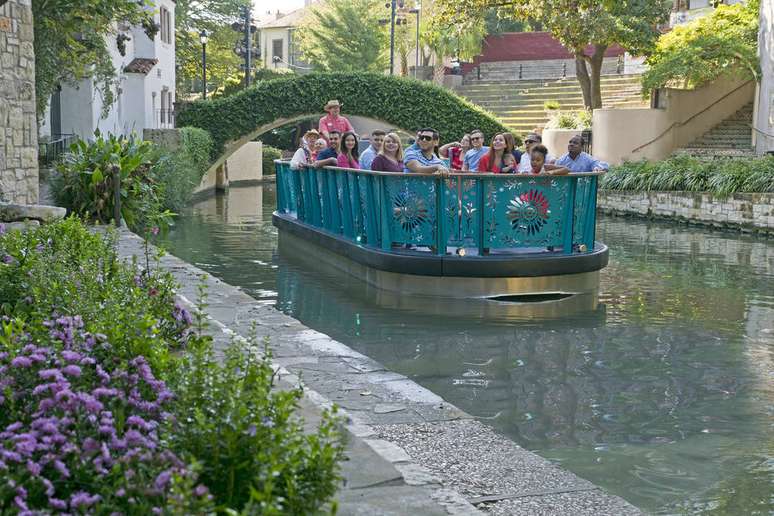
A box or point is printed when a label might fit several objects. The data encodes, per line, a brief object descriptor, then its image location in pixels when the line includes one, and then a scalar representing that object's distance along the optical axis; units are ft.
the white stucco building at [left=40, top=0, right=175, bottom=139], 85.15
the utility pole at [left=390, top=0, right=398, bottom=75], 124.16
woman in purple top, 40.78
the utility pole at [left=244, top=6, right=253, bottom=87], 102.78
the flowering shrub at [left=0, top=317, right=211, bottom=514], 9.73
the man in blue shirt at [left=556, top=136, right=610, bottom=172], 42.06
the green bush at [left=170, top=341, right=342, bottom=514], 10.02
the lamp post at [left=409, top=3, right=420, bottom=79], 176.65
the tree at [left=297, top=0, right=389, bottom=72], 183.32
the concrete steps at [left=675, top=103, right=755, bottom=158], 92.63
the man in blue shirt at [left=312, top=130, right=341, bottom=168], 47.29
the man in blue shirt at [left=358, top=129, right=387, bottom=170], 44.37
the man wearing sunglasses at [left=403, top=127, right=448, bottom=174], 39.19
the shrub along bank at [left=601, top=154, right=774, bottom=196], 68.80
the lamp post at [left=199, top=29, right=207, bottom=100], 107.34
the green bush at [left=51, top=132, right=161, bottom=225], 46.68
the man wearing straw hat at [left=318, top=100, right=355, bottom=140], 55.84
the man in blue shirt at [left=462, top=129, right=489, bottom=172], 48.11
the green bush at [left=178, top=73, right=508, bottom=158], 94.79
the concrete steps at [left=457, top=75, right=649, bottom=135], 125.39
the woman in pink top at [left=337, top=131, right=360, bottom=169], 47.37
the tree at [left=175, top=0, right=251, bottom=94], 149.89
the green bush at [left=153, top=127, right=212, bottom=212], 72.54
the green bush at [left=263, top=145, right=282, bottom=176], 137.08
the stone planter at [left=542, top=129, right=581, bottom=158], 99.30
